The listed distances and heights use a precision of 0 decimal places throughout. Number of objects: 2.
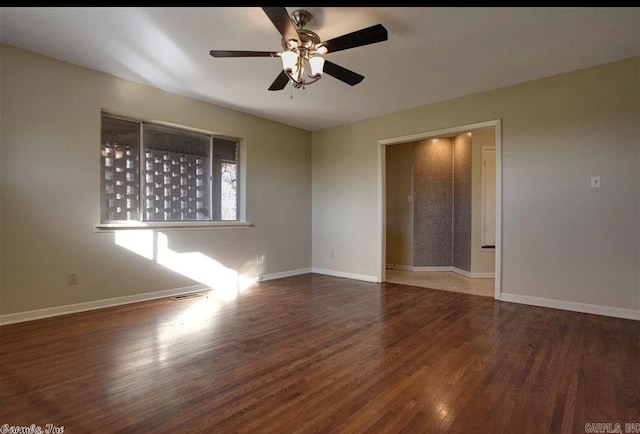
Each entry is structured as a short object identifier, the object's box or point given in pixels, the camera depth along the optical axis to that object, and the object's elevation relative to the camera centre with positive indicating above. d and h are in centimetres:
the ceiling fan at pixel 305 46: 226 +127
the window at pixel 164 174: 381 +58
